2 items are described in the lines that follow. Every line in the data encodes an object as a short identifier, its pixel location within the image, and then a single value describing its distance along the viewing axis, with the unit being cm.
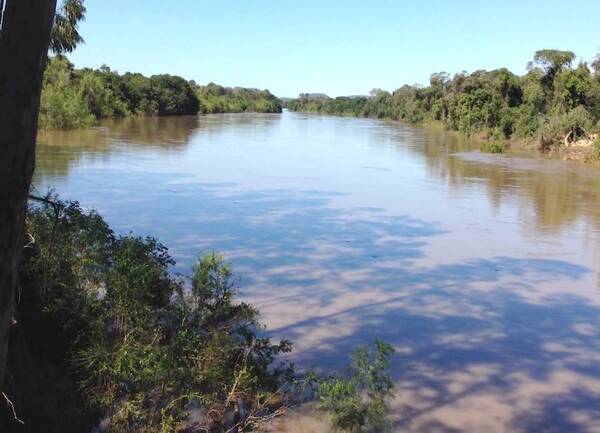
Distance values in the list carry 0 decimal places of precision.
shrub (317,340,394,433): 414
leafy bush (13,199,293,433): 430
